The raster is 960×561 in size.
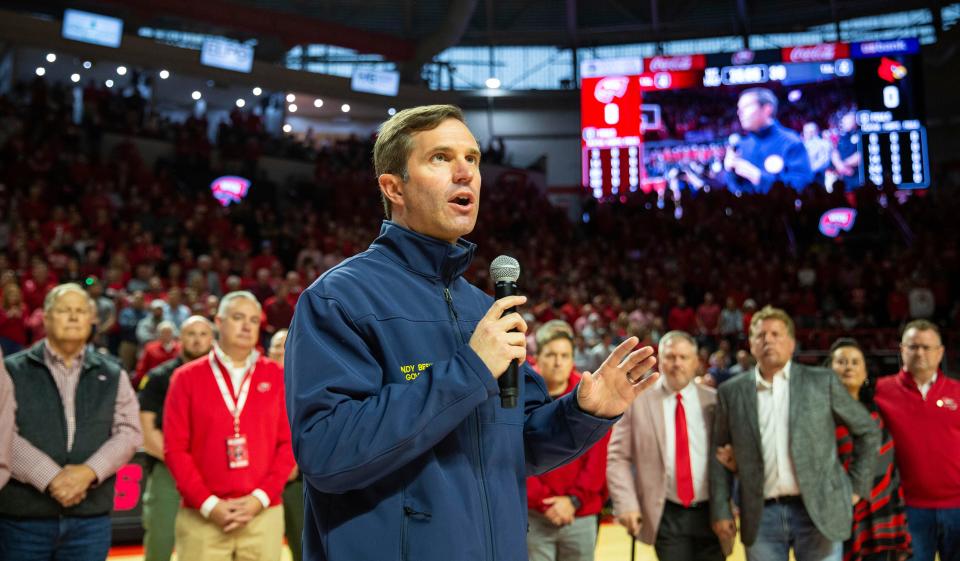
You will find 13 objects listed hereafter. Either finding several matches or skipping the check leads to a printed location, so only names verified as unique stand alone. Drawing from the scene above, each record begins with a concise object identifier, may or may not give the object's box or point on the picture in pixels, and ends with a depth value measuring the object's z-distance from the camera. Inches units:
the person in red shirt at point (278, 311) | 413.7
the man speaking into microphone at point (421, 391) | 64.4
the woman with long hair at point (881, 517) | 188.2
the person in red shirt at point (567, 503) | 182.5
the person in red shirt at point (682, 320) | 545.6
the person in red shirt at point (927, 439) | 189.5
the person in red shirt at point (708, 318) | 540.4
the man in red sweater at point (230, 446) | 167.0
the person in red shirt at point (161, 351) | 318.3
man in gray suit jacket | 169.6
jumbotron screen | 741.9
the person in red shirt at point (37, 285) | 383.6
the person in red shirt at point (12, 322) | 349.1
